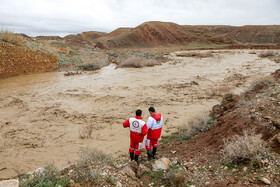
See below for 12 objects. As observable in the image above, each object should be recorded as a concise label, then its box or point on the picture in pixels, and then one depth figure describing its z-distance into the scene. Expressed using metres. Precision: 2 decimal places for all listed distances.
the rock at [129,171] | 3.50
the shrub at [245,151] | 3.26
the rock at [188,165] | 3.71
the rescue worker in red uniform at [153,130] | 4.18
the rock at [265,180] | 2.71
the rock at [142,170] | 3.71
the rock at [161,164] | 3.86
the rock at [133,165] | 3.90
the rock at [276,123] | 3.87
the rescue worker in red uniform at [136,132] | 4.02
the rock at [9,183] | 2.55
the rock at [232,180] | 2.93
